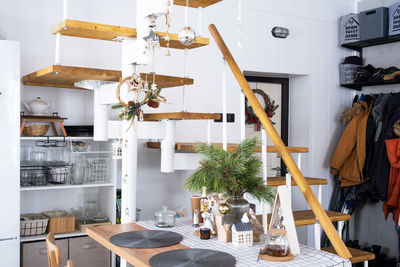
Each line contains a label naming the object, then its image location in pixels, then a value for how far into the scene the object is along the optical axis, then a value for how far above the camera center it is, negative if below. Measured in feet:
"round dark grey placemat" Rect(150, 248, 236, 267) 5.90 -1.56
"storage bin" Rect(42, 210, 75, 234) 10.70 -1.97
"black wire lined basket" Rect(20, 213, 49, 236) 10.35 -1.97
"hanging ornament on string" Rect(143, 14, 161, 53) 7.45 +1.59
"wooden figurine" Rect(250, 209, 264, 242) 7.44 -1.43
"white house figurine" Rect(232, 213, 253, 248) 6.97 -1.41
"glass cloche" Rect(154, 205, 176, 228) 8.16 -1.40
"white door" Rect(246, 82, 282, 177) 16.05 +0.75
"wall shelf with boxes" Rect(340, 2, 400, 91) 14.88 +3.37
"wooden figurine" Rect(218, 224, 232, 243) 7.23 -1.45
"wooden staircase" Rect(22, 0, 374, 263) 7.99 +1.24
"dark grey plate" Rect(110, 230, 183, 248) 6.86 -1.53
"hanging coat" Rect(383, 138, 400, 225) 13.82 -1.10
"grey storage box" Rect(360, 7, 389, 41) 15.17 +3.82
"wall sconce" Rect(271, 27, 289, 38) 15.20 +3.47
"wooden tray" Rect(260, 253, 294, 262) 6.27 -1.59
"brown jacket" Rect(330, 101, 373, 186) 15.02 -0.40
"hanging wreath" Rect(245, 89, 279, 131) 15.74 +1.00
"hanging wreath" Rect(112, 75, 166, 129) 7.90 +0.68
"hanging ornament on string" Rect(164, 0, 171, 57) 7.01 +1.91
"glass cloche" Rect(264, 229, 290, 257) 6.40 -1.43
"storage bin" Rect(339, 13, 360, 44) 16.06 +3.83
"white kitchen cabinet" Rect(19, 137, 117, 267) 10.75 -1.57
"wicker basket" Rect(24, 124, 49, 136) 10.50 +0.16
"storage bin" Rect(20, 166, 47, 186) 10.55 -0.87
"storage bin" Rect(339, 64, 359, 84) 16.46 +2.37
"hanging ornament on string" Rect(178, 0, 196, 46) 7.50 +1.65
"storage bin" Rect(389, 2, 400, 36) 14.67 +3.81
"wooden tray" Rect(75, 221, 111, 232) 11.00 -2.06
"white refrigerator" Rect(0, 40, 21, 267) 9.78 -0.31
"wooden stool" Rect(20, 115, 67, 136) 10.43 +0.40
